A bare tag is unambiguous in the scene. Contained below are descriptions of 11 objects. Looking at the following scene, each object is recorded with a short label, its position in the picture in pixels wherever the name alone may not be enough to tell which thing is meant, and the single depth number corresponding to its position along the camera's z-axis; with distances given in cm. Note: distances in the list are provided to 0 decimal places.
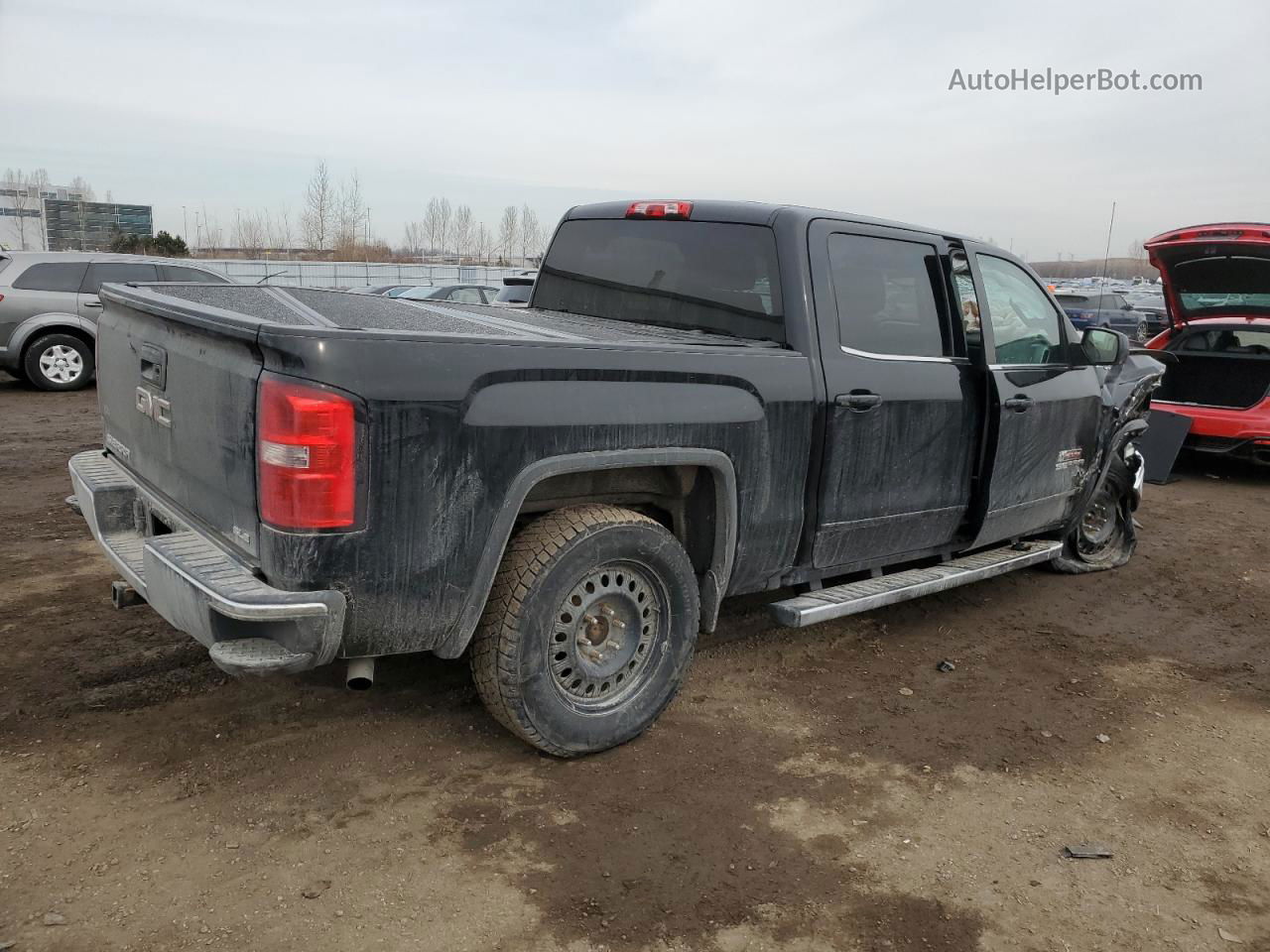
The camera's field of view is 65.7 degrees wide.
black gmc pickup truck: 272
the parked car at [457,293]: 1565
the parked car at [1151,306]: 1669
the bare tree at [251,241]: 6981
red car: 838
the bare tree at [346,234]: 6138
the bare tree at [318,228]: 6006
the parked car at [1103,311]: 2291
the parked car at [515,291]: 1502
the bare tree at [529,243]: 7256
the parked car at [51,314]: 1208
